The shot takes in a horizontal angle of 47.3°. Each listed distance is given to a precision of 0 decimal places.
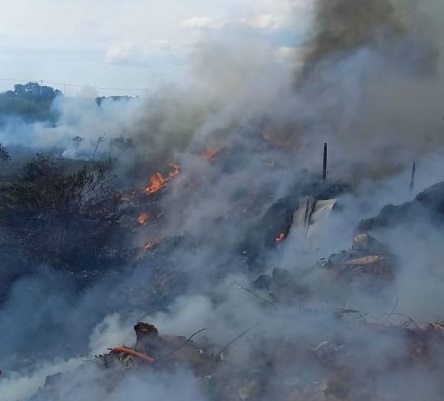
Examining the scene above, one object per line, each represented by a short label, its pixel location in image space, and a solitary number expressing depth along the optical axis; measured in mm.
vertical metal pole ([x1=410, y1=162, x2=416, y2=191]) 16375
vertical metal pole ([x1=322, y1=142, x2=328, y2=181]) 19859
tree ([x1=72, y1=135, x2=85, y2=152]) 42938
